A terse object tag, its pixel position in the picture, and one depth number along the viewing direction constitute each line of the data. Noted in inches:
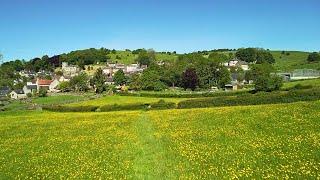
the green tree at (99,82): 3864.7
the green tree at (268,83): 2186.0
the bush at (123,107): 1744.5
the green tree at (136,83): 3557.9
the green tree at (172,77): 3754.6
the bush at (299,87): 1834.1
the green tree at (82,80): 4269.9
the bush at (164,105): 1664.0
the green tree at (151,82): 3405.8
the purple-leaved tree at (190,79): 3446.0
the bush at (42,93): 3781.2
